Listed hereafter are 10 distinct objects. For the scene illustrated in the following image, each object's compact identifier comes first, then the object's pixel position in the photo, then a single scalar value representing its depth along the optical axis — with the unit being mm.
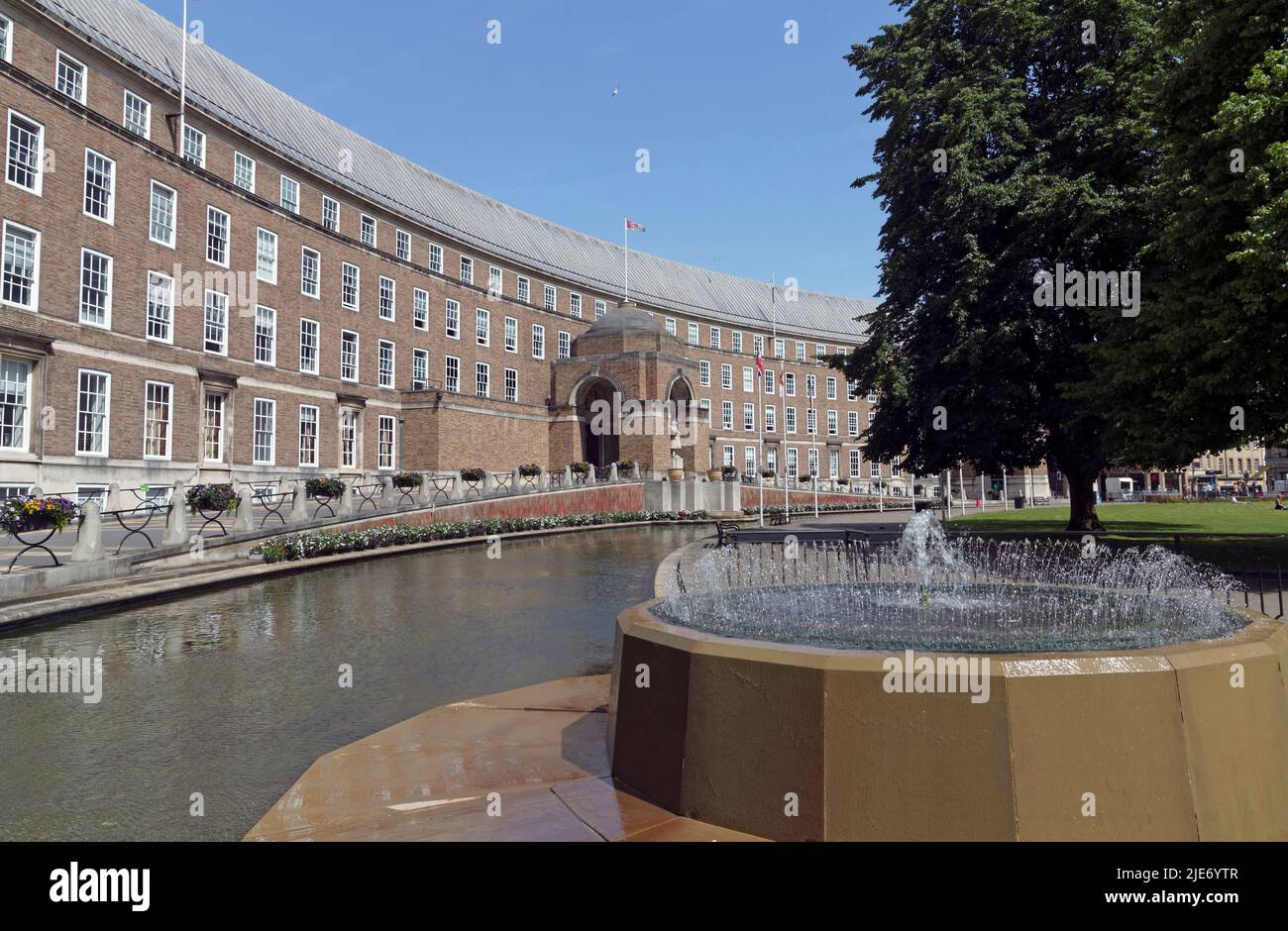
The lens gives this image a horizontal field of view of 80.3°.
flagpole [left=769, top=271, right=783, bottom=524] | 76938
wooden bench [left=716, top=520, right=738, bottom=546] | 20072
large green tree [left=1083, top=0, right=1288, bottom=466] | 12523
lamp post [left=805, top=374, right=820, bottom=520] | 76250
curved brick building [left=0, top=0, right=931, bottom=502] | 24891
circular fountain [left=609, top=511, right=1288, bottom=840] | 3389
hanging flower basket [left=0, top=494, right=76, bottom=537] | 13195
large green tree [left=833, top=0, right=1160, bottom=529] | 19531
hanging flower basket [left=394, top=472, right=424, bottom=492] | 30270
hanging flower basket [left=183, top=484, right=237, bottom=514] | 19516
